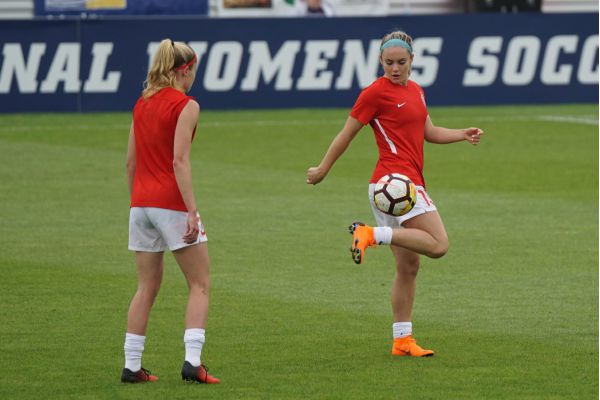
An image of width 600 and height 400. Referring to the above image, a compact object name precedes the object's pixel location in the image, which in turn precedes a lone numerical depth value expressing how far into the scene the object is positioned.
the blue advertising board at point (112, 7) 66.50
